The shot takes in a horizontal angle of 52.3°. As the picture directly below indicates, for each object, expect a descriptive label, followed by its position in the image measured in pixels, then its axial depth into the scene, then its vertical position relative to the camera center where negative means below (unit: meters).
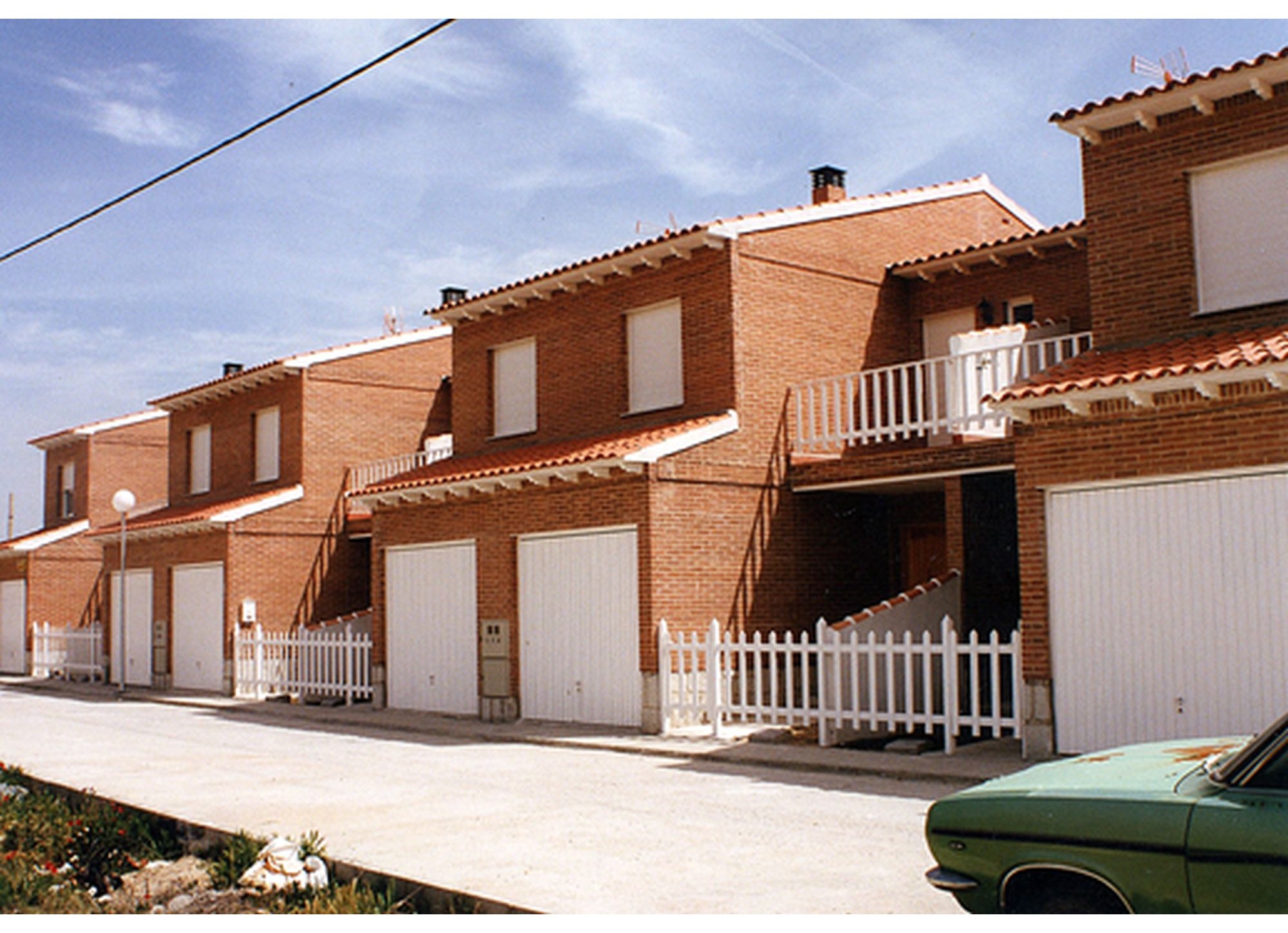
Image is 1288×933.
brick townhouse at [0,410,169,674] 31.98 +2.12
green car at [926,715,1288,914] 4.37 -0.91
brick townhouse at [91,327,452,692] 23.91 +1.68
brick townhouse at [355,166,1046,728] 15.66 +1.46
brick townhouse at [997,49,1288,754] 10.40 +1.14
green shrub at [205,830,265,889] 7.94 -1.58
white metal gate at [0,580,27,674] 32.22 -0.51
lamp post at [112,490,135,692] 23.81 +1.85
